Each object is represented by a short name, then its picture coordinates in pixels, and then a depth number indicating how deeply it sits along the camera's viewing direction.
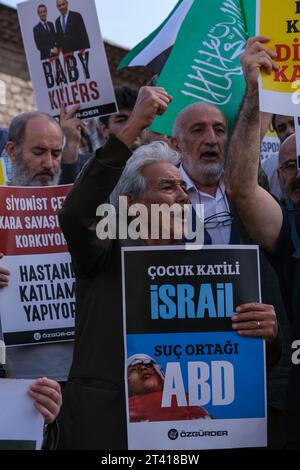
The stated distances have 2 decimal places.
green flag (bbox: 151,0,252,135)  4.25
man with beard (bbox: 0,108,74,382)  4.14
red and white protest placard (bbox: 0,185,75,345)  3.78
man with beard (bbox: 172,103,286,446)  4.04
